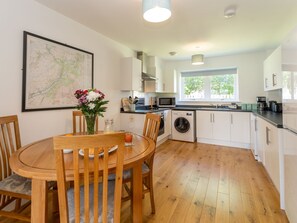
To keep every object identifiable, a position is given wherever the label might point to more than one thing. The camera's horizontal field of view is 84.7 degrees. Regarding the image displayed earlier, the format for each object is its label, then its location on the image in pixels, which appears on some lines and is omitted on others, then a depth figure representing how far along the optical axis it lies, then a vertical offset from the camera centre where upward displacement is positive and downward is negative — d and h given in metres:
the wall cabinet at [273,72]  2.38 +0.71
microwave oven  4.85 +0.36
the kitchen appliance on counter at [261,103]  3.52 +0.24
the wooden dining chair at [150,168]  1.50 -0.52
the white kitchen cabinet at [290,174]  1.26 -0.50
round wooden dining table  0.92 -0.31
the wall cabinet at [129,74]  3.37 +0.85
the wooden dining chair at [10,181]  1.18 -0.53
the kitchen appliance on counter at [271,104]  3.26 +0.20
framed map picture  1.84 +0.54
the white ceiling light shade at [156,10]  1.38 +0.94
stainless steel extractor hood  3.94 +1.20
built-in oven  3.81 -0.28
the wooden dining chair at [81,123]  2.12 -0.11
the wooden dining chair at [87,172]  0.76 -0.31
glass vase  1.36 -0.06
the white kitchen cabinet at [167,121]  4.14 -0.19
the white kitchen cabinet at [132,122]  3.30 -0.16
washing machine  4.12 -0.30
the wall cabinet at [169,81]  4.82 +0.99
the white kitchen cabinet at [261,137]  2.34 -0.35
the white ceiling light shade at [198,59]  3.78 +1.28
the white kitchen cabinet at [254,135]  2.92 -0.39
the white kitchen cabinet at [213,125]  3.81 -0.26
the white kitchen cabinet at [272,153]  1.74 -0.47
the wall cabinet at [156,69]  4.34 +1.22
